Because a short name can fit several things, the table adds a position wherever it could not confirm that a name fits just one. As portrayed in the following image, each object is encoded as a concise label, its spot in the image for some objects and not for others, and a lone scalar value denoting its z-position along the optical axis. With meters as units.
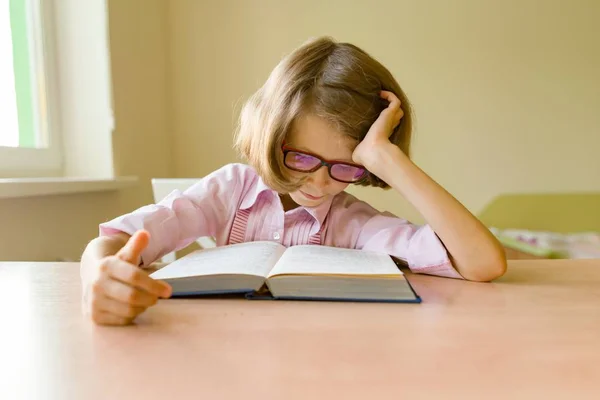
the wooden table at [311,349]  0.37
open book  0.62
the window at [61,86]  1.54
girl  0.81
